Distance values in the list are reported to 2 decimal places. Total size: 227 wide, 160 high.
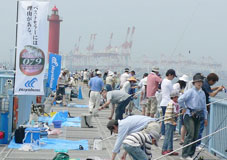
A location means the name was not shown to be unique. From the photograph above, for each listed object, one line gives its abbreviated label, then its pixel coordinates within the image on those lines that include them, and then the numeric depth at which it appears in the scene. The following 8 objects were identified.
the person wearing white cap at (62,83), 20.50
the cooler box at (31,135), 10.79
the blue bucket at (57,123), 13.51
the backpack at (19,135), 10.70
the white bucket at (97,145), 10.34
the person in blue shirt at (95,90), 17.06
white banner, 11.22
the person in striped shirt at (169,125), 9.92
